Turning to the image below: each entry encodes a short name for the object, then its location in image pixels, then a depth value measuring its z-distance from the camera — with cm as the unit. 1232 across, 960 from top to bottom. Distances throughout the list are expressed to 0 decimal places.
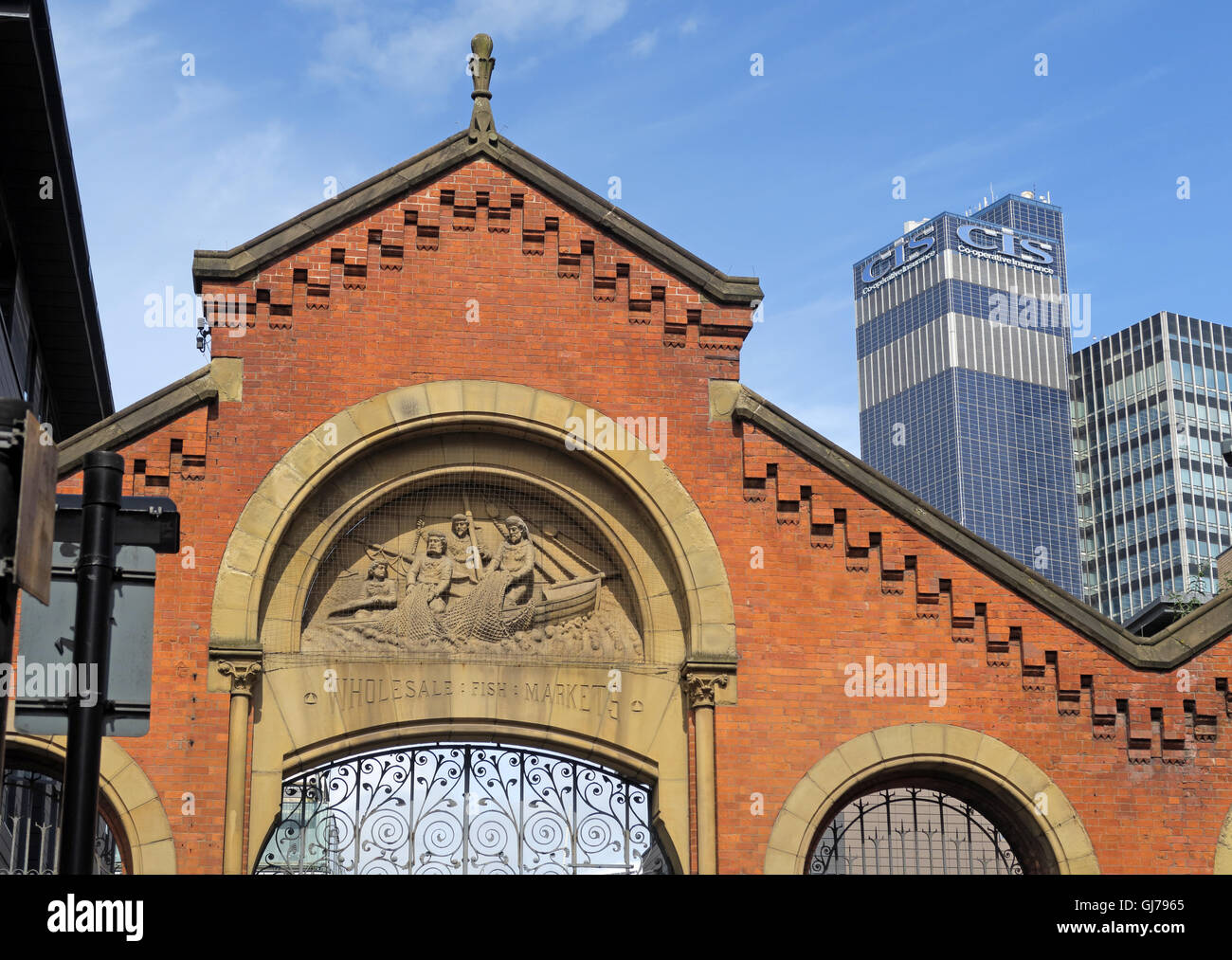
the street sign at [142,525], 717
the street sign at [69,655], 680
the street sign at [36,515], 580
